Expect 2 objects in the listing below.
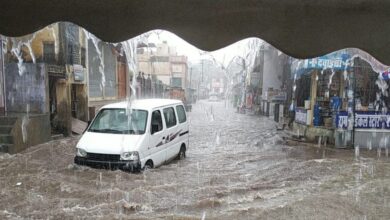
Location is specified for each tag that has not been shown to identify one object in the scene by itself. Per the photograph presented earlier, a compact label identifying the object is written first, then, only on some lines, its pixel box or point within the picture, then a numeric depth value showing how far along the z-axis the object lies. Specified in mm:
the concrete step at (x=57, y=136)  15056
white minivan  8266
